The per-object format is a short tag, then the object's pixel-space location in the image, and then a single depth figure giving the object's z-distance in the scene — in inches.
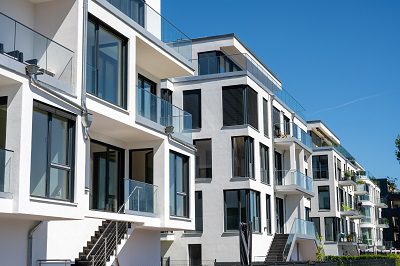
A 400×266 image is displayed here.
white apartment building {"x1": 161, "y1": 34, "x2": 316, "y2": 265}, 1375.5
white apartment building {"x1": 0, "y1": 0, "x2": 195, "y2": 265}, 593.0
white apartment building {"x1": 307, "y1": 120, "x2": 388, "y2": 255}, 2298.2
